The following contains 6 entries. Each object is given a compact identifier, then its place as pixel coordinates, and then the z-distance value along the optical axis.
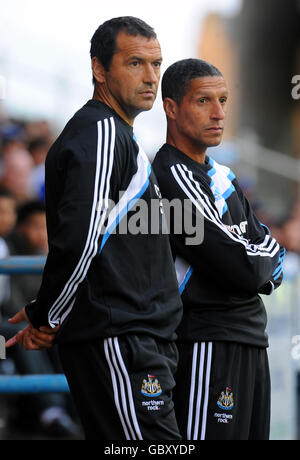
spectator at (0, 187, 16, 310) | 14.55
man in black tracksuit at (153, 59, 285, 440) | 7.30
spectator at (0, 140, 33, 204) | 16.39
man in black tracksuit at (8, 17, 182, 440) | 6.36
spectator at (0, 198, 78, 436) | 13.05
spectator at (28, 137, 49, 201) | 17.16
